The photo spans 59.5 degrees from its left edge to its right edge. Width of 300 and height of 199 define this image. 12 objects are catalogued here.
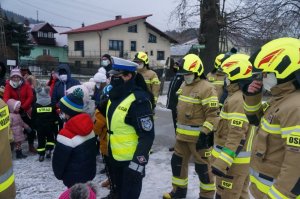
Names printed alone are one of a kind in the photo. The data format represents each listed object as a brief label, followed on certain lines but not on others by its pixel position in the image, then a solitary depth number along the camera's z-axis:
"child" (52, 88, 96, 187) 3.00
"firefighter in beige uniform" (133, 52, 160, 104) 6.50
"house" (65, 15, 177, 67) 37.39
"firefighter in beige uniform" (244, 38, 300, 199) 1.76
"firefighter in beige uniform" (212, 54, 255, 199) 2.96
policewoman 2.78
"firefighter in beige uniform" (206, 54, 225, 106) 6.13
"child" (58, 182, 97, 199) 2.27
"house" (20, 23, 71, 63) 45.48
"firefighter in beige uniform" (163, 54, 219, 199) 3.82
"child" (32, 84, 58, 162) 5.49
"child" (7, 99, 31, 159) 5.71
